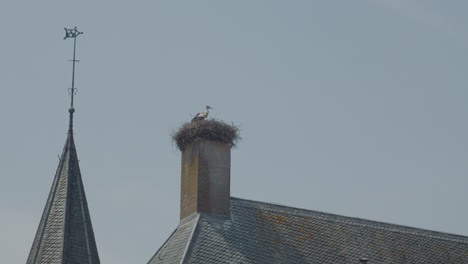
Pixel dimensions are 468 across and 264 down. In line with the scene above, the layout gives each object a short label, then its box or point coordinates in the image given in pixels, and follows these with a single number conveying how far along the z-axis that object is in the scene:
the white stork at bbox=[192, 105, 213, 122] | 40.45
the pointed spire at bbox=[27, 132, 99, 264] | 36.28
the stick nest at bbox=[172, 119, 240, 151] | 39.75
